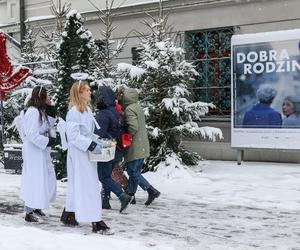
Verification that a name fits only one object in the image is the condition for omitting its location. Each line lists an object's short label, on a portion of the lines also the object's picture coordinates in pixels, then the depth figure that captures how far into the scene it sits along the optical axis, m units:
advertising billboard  11.35
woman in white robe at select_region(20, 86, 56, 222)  7.17
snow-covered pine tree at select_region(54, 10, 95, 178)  10.98
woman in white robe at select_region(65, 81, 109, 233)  6.48
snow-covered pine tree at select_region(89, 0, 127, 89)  11.92
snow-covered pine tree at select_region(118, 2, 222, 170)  11.53
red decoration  12.91
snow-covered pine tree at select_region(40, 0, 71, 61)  14.38
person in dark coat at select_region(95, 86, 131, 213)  7.52
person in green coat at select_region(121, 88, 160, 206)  7.97
